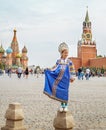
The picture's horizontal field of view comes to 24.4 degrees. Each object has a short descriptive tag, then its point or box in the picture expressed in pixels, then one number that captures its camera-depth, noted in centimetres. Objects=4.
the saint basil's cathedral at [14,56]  9497
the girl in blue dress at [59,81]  436
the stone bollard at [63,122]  359
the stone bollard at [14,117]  380
